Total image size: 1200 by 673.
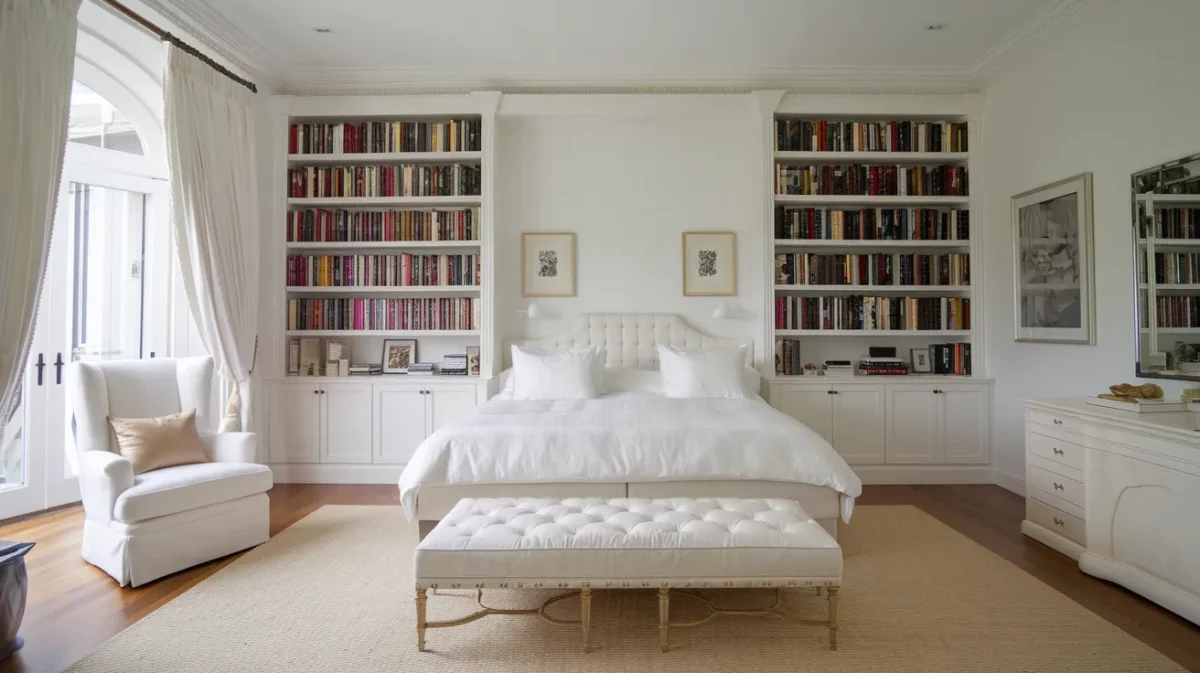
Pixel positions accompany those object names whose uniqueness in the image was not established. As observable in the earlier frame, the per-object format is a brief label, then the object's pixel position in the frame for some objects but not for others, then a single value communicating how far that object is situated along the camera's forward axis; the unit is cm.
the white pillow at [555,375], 402
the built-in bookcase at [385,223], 452
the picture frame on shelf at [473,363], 459
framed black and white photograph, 346
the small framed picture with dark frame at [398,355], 468
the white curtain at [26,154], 238
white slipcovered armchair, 262
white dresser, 231
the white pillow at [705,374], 402
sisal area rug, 202
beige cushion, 290
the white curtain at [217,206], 350
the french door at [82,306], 362
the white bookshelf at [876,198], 445
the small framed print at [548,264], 479
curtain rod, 313
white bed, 289
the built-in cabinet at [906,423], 438
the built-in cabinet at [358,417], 441
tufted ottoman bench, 201
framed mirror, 277
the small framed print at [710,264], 477
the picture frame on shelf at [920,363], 467
